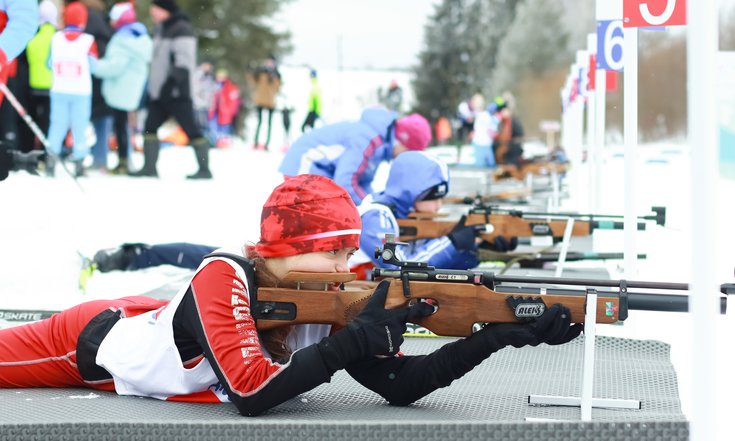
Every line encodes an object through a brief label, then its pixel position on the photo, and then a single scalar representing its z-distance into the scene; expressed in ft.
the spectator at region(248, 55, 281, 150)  77.20
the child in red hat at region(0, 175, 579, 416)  9.81
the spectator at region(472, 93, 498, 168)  66.85
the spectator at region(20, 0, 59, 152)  35.04
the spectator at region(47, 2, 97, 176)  36.45
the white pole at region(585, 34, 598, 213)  29.55
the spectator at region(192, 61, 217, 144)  83.76
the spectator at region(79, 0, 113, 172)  42.32
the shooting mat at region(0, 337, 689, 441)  9.52
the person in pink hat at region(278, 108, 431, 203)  23.66
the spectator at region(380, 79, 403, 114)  107.96
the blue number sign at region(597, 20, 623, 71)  21.06
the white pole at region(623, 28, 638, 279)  16.63
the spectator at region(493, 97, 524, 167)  63.16
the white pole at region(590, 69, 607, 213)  25.09
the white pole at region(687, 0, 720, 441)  6.61
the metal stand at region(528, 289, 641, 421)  9.69
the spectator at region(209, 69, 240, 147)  91.76
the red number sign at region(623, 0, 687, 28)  15.52
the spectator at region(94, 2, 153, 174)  41.93
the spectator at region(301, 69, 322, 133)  80.28
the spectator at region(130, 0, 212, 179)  43.09
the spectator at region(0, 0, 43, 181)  20.65
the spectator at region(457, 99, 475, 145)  98.37
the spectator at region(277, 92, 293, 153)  82.79
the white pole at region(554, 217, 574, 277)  19.36
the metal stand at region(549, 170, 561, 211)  35.34
